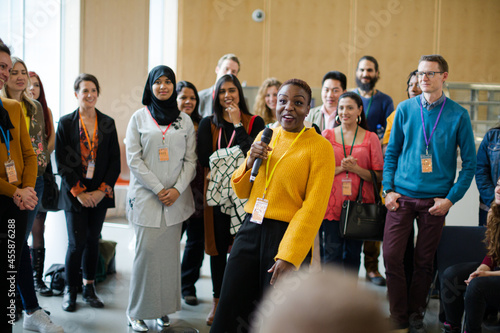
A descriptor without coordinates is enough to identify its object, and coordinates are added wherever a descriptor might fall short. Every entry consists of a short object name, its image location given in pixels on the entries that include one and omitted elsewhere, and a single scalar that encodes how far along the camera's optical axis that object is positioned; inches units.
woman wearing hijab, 122.6
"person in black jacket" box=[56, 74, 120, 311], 137.0
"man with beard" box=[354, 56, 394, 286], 166.4
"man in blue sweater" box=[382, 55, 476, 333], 123.0
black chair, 123.5
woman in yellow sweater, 81.0
